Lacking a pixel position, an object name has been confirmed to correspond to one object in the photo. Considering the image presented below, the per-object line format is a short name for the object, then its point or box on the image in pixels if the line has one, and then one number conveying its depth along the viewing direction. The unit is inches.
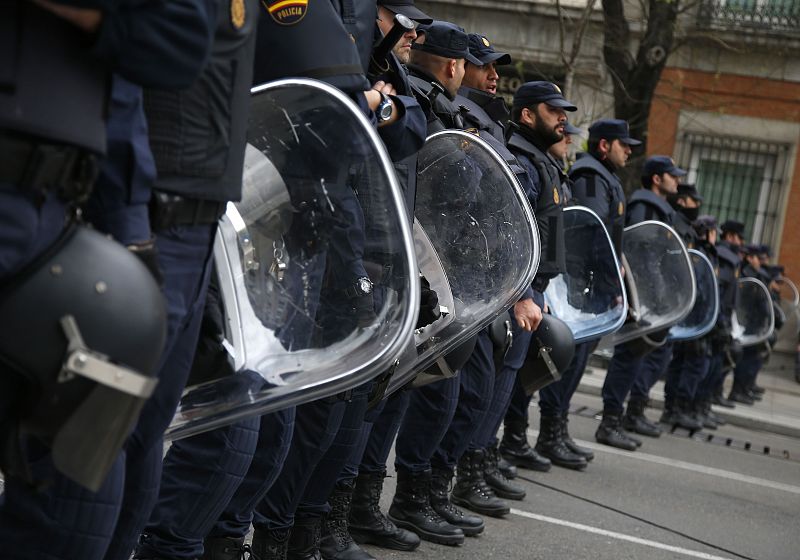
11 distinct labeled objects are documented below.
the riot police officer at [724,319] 474.6
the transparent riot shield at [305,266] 115.1
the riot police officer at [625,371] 355.3
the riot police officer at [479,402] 219.1
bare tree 522.3
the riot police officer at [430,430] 201.5
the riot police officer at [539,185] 242.2
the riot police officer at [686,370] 430.3
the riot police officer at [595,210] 300.8
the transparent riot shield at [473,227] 179.2
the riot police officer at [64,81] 74.2
